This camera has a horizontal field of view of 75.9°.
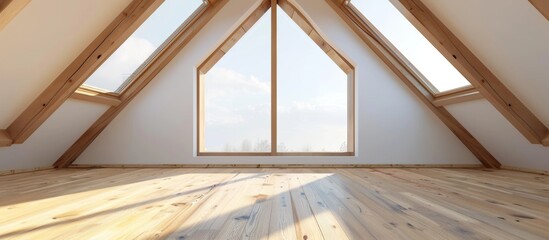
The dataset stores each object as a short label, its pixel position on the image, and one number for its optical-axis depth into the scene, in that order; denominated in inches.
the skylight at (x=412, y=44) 128.6
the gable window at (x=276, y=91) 158.4
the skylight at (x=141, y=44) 128.2
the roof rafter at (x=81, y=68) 109.7
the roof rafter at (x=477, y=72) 110.2
